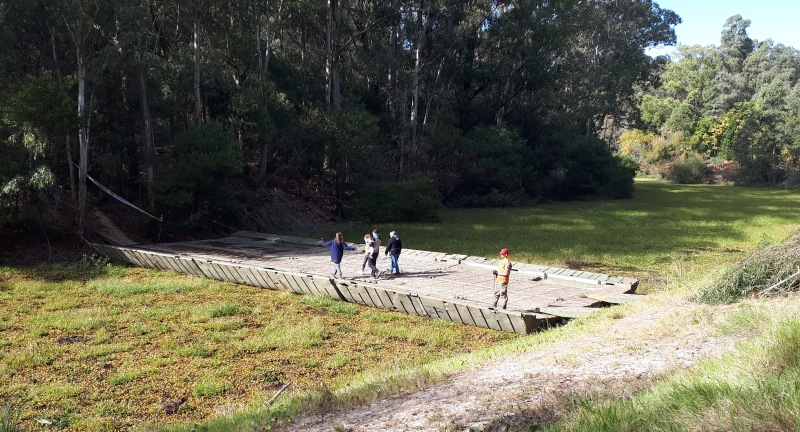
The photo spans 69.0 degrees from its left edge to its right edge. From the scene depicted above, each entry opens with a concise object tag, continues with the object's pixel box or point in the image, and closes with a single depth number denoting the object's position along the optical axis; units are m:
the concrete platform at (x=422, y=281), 11.67
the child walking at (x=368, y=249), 14.57
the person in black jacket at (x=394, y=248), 14.96
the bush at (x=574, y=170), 44.75
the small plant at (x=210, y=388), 8.44
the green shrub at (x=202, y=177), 21.59
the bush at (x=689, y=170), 69.12
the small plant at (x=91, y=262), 18.16
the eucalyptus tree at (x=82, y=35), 18.50
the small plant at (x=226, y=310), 12.89
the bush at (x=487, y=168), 39.78
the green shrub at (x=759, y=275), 9.59
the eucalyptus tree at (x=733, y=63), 74.38
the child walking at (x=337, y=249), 14.48
